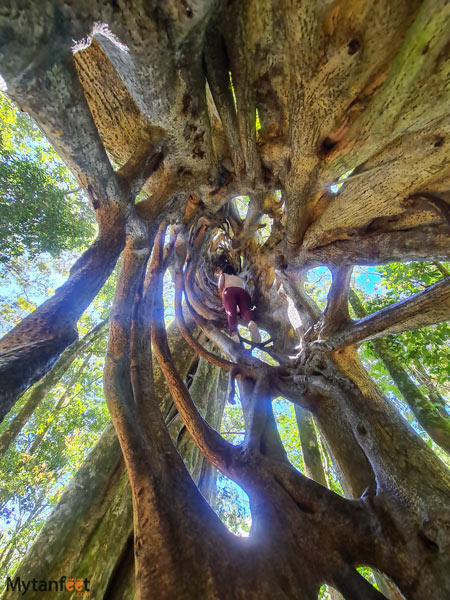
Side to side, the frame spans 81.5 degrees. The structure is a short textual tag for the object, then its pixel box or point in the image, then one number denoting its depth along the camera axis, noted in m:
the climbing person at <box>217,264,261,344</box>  4.40
